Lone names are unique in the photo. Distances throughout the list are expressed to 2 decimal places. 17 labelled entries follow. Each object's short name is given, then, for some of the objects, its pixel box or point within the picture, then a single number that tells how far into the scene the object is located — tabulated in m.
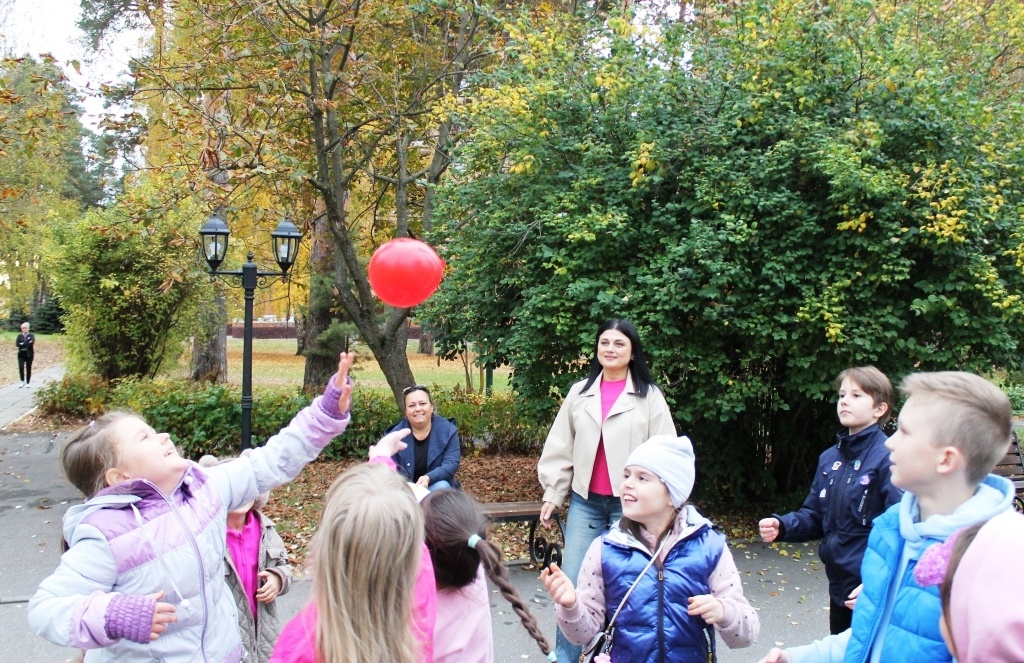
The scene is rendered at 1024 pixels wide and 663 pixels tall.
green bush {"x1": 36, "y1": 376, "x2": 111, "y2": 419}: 14.57
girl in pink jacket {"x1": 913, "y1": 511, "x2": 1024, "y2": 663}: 1.57
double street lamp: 7.99
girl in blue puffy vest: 2.49
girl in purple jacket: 2.12
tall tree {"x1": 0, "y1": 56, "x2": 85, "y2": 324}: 8.72
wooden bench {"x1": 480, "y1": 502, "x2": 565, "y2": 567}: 6.50
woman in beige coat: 4.22
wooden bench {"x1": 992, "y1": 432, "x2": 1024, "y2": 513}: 7.70
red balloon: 3.72
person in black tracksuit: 20.38
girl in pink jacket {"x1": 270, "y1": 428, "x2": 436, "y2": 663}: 1.87
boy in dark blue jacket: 3.51
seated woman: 5.46
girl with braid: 2.30
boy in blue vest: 2.01
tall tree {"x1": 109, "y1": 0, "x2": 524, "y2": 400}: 8.45
